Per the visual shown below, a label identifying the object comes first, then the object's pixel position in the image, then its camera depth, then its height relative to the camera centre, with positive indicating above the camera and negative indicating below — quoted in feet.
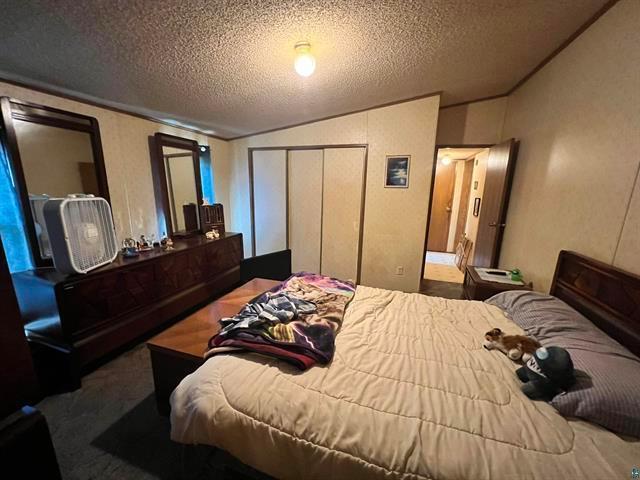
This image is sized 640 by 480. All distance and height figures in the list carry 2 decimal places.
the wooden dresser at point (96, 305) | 5.30 -2.86
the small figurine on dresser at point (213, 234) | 9.97 -1.75
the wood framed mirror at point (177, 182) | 8.77 +0.33
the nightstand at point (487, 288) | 6.93 -2.57
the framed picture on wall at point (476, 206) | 13.59 -0.63
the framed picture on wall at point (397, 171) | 10.03 +0.93
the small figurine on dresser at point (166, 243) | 8.15 -1.77
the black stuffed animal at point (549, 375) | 3.06 -2.23
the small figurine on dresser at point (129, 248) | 7.07 -1.70
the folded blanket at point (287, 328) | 3.74 -2.29
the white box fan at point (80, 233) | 5.12 -0.97
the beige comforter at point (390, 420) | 2.46 -2.56
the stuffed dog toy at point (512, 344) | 3.85 -2.41
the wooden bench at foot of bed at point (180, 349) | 4.23 -2.66
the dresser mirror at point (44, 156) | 5.40 +0.80
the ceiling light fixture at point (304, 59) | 5.25 +2.82
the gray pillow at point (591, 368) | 2.72 -2.21
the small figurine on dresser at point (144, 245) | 7.77 -1.75
